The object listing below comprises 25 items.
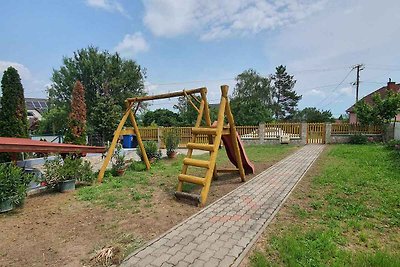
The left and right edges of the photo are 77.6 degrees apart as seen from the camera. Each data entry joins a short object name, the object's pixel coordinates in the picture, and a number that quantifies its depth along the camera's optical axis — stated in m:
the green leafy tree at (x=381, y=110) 15.94
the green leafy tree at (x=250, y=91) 32.41
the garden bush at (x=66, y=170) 5.48
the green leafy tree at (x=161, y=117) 36.78
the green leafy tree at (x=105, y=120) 17.25
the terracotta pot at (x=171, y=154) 11.31
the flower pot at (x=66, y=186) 5.52
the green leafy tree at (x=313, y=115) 36.97
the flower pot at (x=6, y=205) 4.11
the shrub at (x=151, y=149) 9.52
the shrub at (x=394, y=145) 12.10
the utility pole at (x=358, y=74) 28.50
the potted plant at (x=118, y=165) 7.31
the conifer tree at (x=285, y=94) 46.34
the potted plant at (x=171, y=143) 11.34
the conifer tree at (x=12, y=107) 8.56
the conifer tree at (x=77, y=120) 11.70
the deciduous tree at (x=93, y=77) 27.36
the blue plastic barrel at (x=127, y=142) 17.08
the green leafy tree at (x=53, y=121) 26.31
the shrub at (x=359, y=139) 16.80
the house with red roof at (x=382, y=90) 26.05
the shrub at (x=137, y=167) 8.24
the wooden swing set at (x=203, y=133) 4.71
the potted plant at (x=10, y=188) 4.10
